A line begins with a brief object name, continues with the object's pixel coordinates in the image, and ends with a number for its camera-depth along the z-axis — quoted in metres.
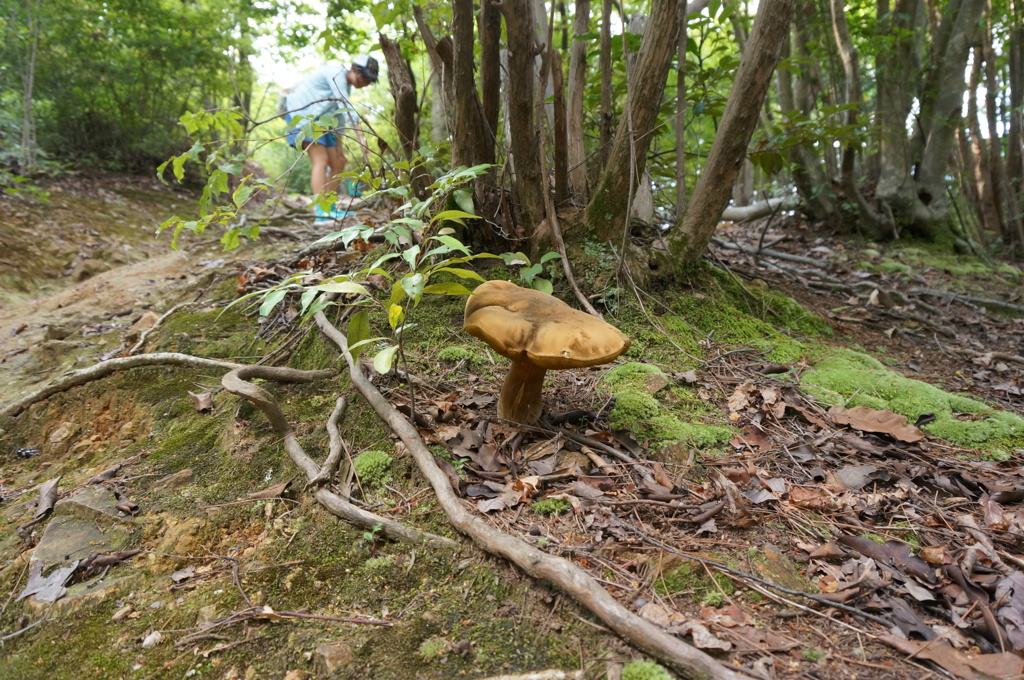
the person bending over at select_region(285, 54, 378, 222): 6.31
